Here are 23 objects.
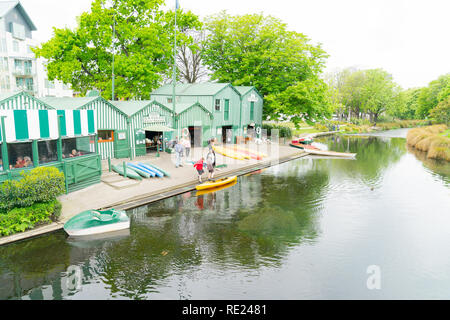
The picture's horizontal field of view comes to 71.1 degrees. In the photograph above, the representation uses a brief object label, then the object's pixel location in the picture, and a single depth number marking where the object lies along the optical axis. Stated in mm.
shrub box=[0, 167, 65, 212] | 10844
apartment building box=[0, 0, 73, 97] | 52656
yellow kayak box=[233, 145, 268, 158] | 29366
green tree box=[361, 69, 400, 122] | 79500
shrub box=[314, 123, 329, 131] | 65888
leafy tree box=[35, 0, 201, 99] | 32781
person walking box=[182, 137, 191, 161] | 24152
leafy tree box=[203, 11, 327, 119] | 40281
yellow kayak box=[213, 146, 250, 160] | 27388
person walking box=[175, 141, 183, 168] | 21869
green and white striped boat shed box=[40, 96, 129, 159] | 21344
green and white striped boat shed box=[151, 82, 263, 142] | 33156
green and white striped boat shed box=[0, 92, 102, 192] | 12281
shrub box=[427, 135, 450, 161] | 32906
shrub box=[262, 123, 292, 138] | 44078
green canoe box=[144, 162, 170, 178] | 19491
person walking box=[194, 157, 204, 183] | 18812
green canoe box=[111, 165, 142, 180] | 18362
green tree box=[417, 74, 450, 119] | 87125
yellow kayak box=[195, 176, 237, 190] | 18234
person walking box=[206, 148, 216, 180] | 18873
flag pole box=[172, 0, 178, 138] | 24844
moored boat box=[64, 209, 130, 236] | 11391
